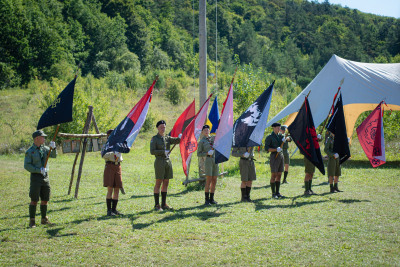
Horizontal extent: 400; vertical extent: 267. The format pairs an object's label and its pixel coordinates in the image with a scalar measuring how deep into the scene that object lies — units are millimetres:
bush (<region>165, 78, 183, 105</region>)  44531
